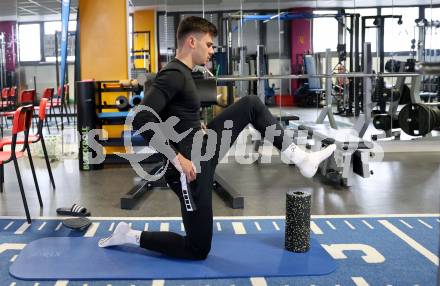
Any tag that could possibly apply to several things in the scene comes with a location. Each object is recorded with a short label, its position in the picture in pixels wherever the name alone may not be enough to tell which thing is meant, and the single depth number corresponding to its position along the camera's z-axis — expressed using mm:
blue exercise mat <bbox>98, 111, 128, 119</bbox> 5539
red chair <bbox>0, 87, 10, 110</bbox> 9021
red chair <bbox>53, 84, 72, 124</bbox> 9023
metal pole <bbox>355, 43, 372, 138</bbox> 5113
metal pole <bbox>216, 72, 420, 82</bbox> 5141
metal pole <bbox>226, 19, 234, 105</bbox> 6359
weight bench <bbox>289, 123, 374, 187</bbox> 4184
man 2215
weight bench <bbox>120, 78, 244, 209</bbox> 3736
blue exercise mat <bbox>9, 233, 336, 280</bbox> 2377
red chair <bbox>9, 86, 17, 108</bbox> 9311
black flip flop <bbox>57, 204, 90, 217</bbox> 3439
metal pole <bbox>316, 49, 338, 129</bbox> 6211
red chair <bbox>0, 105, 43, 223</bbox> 3320
